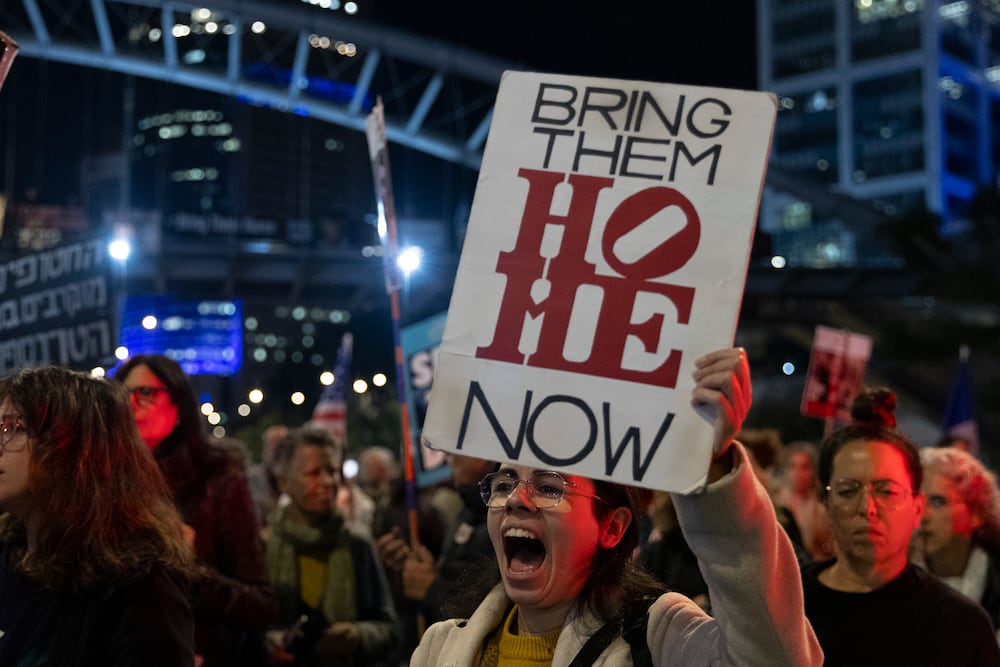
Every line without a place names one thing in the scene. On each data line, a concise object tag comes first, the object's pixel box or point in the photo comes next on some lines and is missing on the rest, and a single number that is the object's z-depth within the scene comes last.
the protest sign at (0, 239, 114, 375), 6.00
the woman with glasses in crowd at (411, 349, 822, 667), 2.28
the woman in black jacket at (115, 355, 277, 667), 4.68
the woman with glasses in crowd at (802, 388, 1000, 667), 3.53
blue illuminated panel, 7.78
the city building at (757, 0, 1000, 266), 96.50
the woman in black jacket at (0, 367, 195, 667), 3.04
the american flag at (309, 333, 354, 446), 11.95
